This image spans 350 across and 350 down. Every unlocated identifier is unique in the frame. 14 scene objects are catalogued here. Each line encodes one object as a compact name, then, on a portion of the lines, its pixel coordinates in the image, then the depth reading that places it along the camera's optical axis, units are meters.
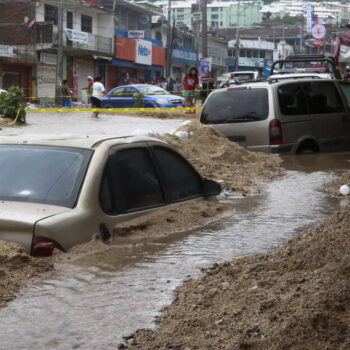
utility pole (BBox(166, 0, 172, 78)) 65.38
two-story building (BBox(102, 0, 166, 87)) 60.16
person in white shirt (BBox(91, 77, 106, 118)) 29.47
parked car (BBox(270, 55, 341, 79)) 18.78
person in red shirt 26.94
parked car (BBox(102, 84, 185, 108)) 31.14
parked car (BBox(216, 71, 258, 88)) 40.30
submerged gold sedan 5.22
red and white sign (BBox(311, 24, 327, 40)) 78.58
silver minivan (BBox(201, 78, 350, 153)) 13.05
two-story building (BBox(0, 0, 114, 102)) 48.12
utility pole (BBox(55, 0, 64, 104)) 41.84
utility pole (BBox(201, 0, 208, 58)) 53.16
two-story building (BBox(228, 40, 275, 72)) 108.38
